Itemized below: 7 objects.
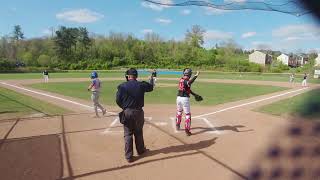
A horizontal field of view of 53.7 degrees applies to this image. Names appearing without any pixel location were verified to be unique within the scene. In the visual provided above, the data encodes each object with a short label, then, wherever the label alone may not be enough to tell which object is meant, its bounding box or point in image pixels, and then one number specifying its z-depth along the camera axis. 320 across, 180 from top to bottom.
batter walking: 10.16
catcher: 7.62
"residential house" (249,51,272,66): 94.31
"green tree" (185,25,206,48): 82.69
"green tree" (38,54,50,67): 66.81
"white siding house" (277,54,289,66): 91.40
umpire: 5.84
